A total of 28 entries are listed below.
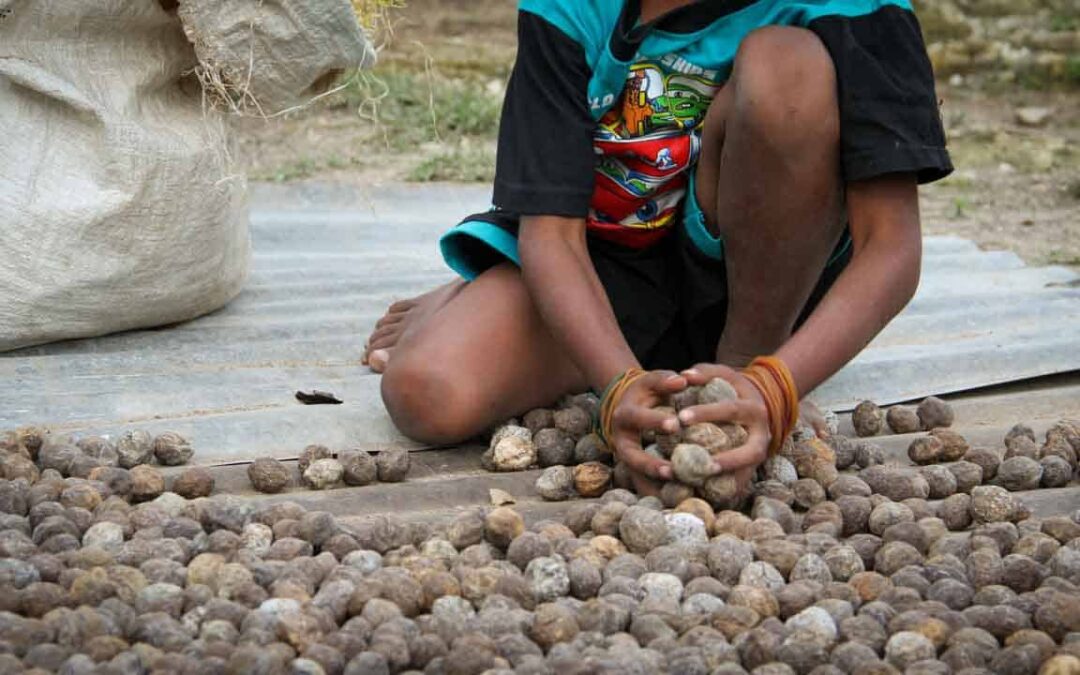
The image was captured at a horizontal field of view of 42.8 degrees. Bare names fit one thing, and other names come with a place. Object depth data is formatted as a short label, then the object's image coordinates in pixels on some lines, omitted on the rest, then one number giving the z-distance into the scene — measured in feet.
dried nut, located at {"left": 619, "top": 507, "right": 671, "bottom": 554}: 6.63
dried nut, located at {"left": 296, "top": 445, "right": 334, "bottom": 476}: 7.73
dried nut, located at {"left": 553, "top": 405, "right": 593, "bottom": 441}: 8.15
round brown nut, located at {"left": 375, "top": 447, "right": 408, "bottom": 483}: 7.70
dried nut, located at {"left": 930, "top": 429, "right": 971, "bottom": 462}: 8.10
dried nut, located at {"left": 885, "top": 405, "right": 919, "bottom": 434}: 8.73
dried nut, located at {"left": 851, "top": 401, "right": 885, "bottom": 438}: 8.66
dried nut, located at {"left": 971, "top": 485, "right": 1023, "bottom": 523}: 7.20
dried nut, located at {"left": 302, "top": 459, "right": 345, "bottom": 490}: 7.61
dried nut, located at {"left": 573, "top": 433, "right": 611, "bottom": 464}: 7.86
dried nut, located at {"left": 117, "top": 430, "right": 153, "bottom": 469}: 7.62
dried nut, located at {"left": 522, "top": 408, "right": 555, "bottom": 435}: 8.30
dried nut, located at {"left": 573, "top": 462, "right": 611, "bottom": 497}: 7.46
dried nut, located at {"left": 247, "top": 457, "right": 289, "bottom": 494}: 7.52
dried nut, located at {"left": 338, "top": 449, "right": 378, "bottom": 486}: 7.66
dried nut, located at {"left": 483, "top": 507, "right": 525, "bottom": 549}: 6.69
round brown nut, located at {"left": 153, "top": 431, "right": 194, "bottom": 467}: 7.74
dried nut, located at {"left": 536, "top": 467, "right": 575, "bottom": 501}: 7.49
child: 7.43
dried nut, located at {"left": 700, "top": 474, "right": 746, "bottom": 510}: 6.89
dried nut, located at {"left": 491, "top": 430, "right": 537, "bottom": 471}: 7.89
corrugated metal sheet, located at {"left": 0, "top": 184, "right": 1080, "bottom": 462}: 8.35
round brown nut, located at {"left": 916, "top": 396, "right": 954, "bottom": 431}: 8.84
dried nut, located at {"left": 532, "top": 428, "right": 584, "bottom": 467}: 7.97
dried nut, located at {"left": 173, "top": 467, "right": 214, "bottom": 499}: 7.33
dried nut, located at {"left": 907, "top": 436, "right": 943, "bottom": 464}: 8.11
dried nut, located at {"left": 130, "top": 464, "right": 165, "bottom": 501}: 7.23
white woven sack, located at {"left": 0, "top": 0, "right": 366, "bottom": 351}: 8.97
